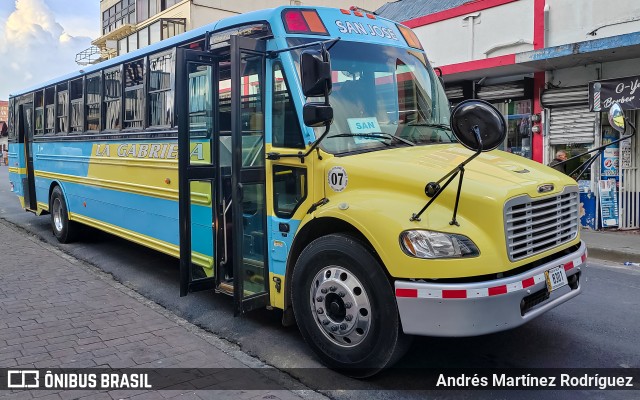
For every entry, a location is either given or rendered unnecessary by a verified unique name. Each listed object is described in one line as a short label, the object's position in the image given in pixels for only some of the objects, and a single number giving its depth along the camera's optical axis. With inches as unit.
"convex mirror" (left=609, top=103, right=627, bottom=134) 190.5
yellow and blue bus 131.6
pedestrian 430.3
